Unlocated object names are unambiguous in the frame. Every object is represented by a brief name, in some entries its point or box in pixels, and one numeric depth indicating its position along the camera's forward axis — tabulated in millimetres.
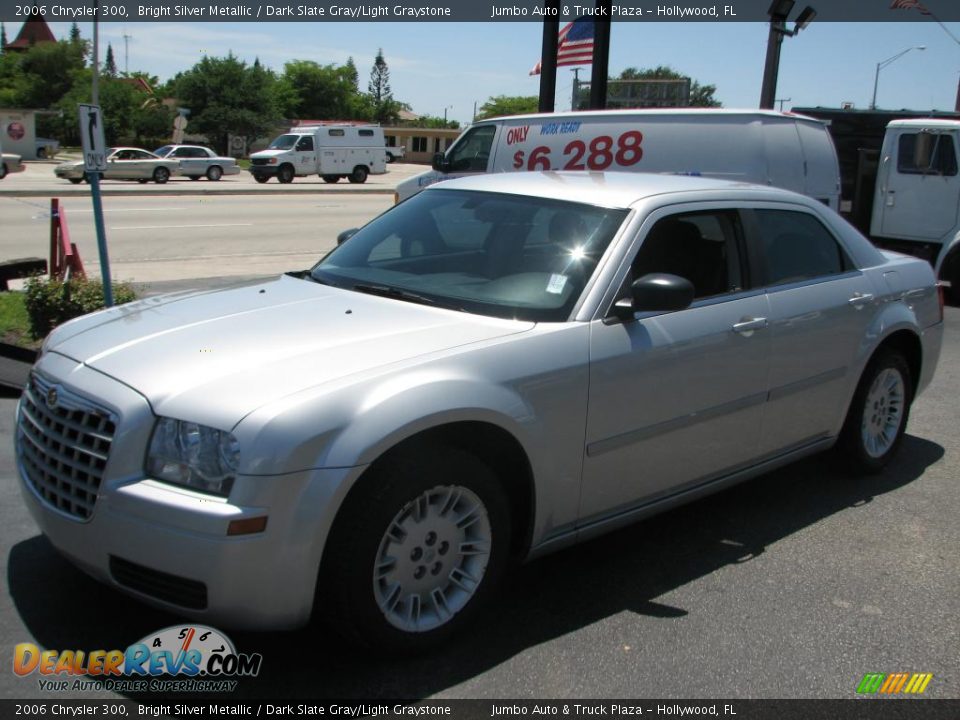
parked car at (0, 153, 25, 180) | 35781
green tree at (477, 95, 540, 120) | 138775
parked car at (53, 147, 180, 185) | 38344
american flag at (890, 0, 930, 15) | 20453
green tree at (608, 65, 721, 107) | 81062
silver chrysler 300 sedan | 2969
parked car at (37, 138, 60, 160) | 61094
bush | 7676
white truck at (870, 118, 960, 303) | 13555
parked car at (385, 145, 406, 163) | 67062
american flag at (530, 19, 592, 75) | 18605
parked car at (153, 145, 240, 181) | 42062
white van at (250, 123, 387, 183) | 42312
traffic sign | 7195
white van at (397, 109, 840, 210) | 11148
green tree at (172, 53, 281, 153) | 72000
